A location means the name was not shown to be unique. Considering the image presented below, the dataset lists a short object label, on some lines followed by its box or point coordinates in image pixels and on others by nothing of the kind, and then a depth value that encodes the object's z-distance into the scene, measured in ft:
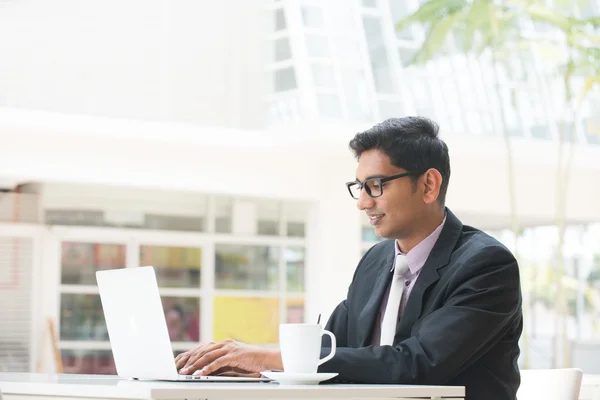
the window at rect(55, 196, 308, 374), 58.03
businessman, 11.51
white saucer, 10.42
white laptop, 10.91
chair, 14.04
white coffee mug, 10.63
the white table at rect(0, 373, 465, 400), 9.03
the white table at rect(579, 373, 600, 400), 17.09
